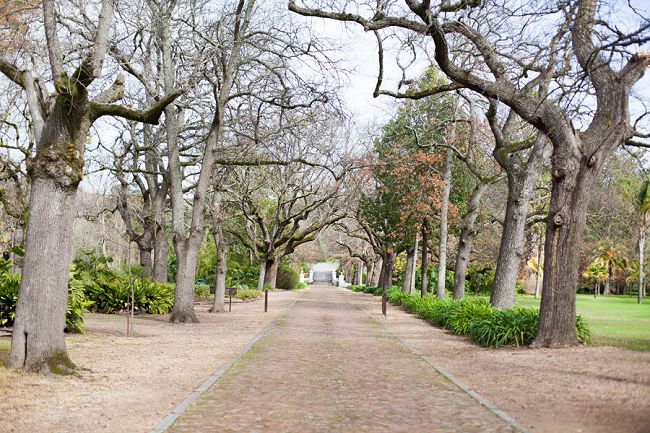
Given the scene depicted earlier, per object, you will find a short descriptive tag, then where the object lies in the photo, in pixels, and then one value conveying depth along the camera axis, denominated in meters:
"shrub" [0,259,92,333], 14.02
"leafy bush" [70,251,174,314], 22.55
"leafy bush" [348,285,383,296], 49.49
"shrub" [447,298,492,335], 17.05
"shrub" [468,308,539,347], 13.68
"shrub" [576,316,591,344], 13.11
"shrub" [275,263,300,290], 62.78
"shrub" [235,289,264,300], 37.56
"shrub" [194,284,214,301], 35.28
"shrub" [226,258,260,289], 50.56
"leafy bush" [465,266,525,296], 50.88
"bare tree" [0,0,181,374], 9.01
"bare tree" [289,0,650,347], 12.38
